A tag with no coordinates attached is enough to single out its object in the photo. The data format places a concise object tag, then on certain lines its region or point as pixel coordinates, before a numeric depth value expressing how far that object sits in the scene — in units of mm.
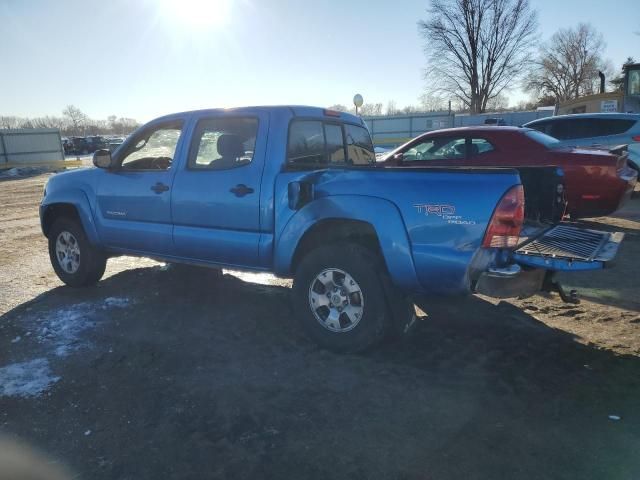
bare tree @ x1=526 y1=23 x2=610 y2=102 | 60938
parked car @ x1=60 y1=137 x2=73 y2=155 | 44516
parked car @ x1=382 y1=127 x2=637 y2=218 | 7156
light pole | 18750
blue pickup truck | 3297
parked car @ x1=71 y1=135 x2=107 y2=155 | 43469
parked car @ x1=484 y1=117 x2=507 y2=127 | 20155
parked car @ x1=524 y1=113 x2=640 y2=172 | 10211
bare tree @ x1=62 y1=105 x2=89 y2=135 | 101375
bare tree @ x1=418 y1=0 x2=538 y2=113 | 44062
